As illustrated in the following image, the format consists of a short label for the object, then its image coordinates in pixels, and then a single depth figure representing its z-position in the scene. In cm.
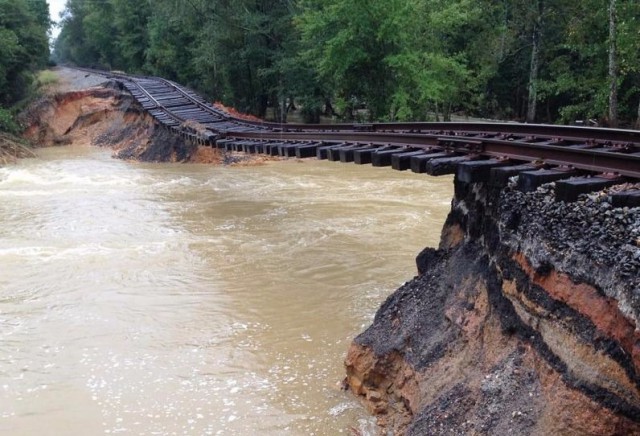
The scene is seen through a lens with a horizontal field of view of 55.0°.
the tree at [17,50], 3066
